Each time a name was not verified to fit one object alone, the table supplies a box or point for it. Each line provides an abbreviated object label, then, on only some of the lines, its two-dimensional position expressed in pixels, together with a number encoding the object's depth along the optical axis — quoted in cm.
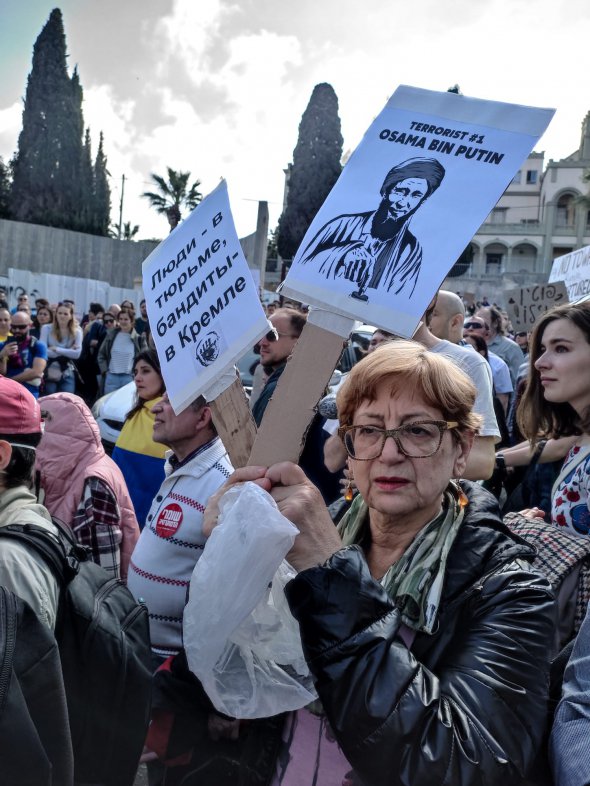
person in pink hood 273
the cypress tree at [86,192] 4288
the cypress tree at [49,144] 4122
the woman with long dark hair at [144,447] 362
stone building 5662
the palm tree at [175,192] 4634
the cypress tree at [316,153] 4303
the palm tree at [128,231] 6078
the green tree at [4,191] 4156
